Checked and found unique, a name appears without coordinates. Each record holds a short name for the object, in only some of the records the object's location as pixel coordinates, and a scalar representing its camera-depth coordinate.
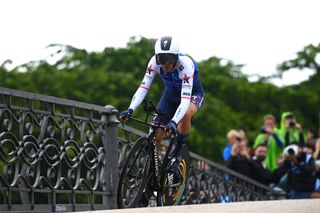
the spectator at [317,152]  25.09
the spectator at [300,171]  24.12
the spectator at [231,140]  24.05
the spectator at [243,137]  24.81
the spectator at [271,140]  25.62
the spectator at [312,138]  26.99
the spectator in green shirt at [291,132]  25.89
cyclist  15.99
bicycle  15.62
